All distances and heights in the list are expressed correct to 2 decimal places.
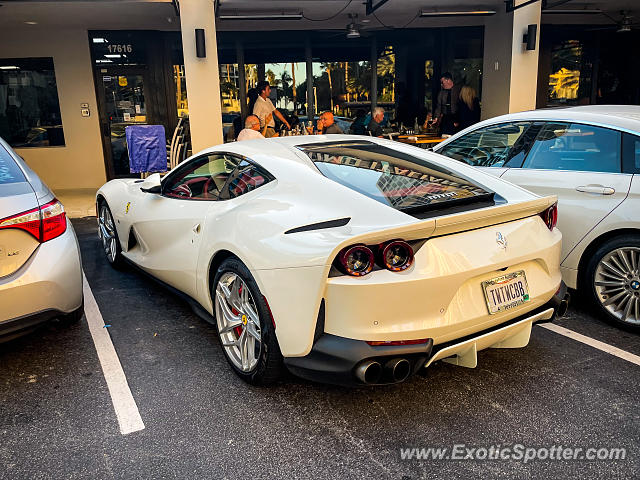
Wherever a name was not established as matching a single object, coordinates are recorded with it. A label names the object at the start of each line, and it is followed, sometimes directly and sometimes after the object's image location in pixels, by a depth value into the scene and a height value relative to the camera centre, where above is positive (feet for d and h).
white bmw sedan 12.19 -1.96
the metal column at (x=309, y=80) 42.11 +2.27
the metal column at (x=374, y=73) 43.64 +2.74
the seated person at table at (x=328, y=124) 29.86 -0.82
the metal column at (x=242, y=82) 40.73 +2.20
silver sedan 10.11 -2.71
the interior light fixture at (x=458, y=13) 33.53 +5.61
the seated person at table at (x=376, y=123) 31.42 -0.89
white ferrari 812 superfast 8.18 -2.46
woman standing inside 31.12 -0.18
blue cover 30.68 -1.81
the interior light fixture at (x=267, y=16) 31.14 +5.41
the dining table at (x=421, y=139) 30.42 -1.84
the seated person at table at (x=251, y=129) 25.06 -0.85
